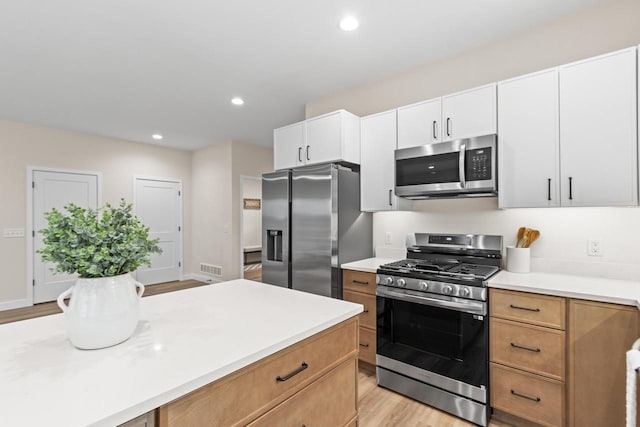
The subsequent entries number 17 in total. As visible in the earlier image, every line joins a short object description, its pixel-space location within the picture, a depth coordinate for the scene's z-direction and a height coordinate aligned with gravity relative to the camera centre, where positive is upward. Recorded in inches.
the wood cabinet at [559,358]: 64.9 -33.0
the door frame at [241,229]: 225.5 -11.3
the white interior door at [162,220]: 228.2 -4.6
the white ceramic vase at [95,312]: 36.0 -11.6
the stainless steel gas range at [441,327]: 78.6 -31.7
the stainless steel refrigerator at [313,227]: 109.8 -5.3
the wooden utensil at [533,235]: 90.2 -6.6
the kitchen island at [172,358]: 27.0 -16.3
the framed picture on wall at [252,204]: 302.8 +9.6
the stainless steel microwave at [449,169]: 87.2 +13.3
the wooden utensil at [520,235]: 92.3 -6.7
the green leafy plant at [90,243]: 35.8 -3.4
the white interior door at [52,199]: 185.2 +9.5
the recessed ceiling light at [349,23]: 88.6 +55.5
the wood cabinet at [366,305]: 99.9 -30.0
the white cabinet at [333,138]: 114.3 +28.6
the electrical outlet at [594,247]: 83.1 -9.6
